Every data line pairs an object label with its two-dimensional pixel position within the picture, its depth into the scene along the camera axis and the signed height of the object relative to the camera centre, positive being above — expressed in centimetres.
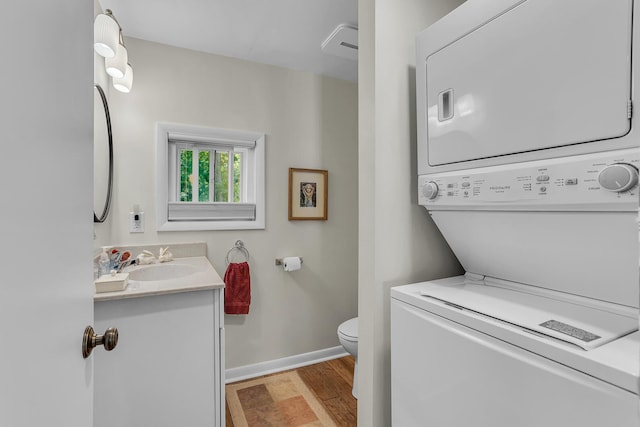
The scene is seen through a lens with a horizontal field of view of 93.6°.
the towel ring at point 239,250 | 227 -25
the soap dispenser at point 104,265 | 156 -25
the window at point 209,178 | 212 +30
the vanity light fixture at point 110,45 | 134 +81
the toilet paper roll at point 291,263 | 238 -37
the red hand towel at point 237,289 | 219 -53
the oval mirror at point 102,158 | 165 +35
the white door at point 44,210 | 42 +1
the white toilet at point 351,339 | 186 -77
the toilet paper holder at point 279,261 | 243 -35
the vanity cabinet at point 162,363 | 130 -66
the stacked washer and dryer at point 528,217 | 64 +0
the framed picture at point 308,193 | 247 +20
